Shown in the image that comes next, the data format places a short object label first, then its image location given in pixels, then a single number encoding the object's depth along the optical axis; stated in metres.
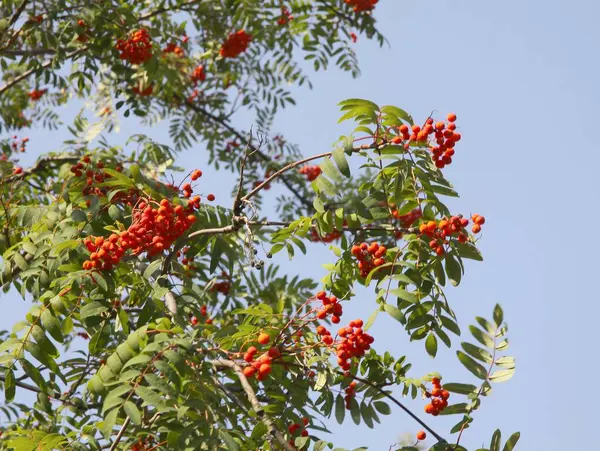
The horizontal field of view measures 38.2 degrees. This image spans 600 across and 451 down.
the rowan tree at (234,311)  3.51
